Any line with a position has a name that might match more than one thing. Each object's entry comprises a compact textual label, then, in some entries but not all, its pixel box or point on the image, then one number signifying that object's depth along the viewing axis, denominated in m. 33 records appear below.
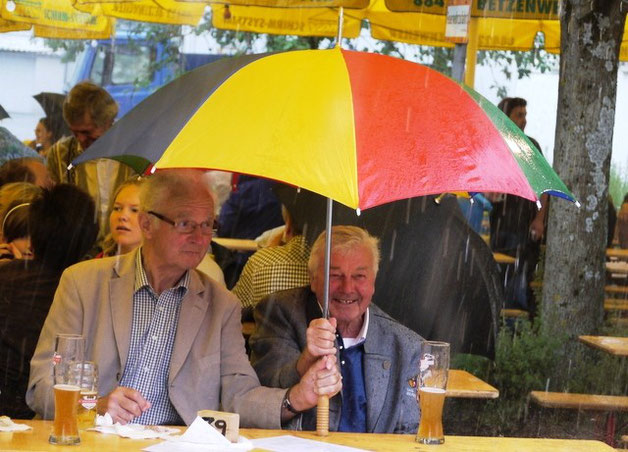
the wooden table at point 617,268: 14.91
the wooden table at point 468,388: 7.66
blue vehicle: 20.31
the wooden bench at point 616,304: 13.41
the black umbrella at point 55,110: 17.39
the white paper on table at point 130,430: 4.84
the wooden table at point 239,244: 12.20
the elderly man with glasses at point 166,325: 5.63
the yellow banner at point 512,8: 14.47
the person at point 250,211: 13.32
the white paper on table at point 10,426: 4.76
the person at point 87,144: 10.08
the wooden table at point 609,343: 9.08
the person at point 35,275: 6.40
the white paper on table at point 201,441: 4.66
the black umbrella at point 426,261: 8.21
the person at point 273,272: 7.38
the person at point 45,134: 17.18
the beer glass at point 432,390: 5.02
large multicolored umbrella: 4.44
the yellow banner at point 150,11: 17.25
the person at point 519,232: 13.35
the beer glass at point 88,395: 4.75
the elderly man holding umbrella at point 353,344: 5.90
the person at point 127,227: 7.44
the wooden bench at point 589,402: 9.37
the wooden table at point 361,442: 4.58
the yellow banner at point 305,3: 12.65
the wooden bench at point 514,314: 12.37
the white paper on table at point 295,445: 4.76
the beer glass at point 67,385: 4.59
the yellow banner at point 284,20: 17.22
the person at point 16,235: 7.13
